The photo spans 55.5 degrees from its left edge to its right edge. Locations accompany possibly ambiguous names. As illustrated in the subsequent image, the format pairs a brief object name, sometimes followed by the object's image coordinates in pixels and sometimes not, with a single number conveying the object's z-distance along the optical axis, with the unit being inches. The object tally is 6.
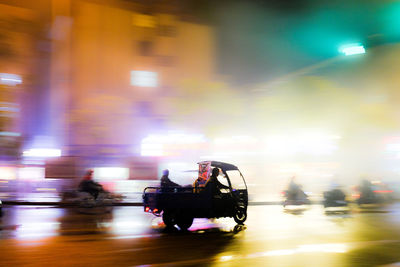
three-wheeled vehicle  457.1
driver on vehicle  462.5
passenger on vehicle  509.0
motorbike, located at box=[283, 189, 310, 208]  829.8
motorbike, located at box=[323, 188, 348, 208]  812.6
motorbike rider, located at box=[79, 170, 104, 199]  695.7
